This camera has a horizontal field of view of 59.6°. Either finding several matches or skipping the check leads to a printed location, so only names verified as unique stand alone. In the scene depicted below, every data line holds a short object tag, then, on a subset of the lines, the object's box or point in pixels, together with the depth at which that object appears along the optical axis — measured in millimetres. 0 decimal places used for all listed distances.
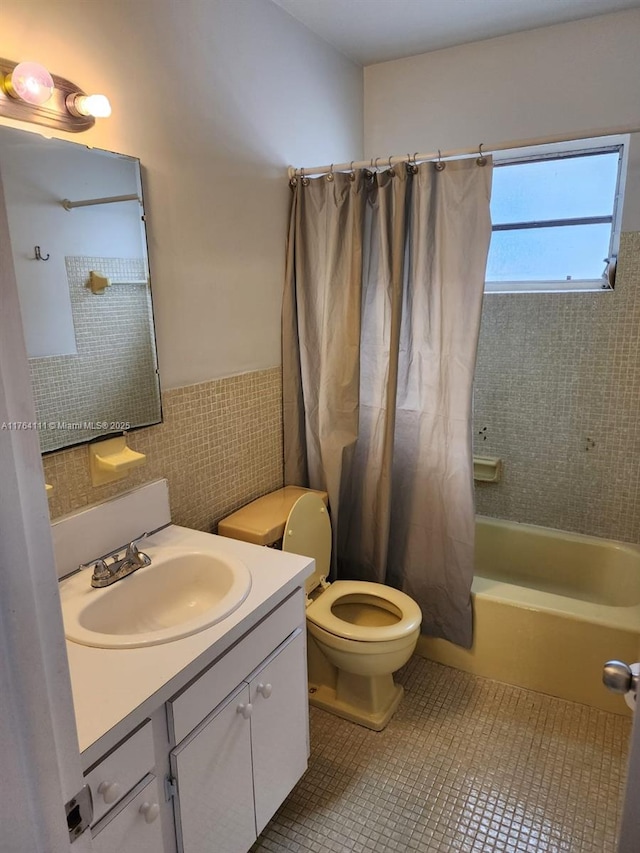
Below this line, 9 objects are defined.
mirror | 1354
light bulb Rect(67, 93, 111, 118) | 1383
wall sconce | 1227
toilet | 1938
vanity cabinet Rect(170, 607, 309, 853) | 1245
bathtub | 2088
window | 2504
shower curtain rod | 1771
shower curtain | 2061
